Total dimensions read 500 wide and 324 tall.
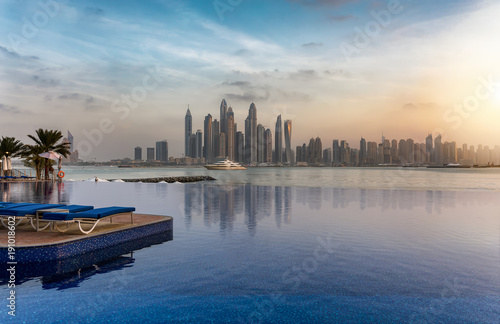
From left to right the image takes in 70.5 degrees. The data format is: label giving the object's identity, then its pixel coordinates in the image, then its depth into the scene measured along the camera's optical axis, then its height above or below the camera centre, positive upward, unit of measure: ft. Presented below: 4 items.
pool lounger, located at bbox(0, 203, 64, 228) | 33.42 -4.41
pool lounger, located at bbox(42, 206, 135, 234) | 31.24 -4.75
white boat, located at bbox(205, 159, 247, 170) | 595.47 -5.27
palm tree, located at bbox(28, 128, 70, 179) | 143.74 +9.48
